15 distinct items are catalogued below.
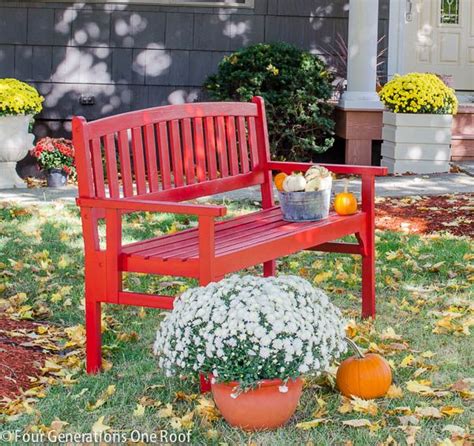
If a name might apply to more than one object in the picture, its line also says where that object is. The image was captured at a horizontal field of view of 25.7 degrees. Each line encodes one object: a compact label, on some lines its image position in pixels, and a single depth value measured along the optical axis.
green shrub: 10.75
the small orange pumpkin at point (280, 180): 5.21
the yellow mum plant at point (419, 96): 10.49
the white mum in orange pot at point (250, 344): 3.67
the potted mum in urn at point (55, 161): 10.51
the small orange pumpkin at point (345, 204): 5.25
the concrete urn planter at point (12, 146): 10.27
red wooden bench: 4.26
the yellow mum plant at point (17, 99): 10.12
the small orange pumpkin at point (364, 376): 4.00
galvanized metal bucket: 5.01
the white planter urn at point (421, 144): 10.65
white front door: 13.41
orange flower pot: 3.72
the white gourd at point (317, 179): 5.04
